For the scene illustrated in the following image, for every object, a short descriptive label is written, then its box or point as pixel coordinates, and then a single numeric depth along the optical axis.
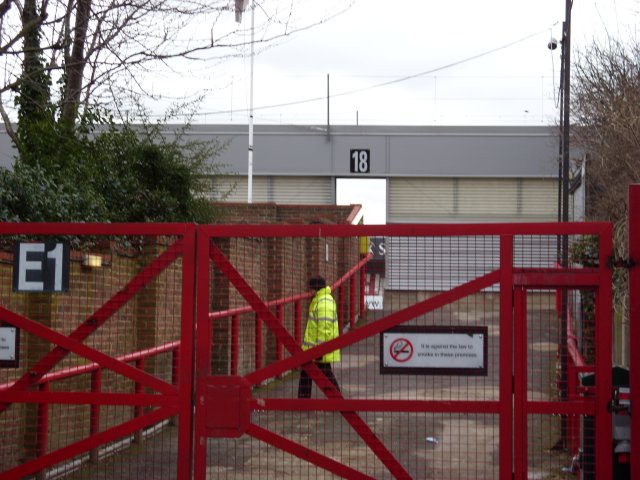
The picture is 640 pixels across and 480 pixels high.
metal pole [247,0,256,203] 30.44
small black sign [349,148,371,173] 37.75
